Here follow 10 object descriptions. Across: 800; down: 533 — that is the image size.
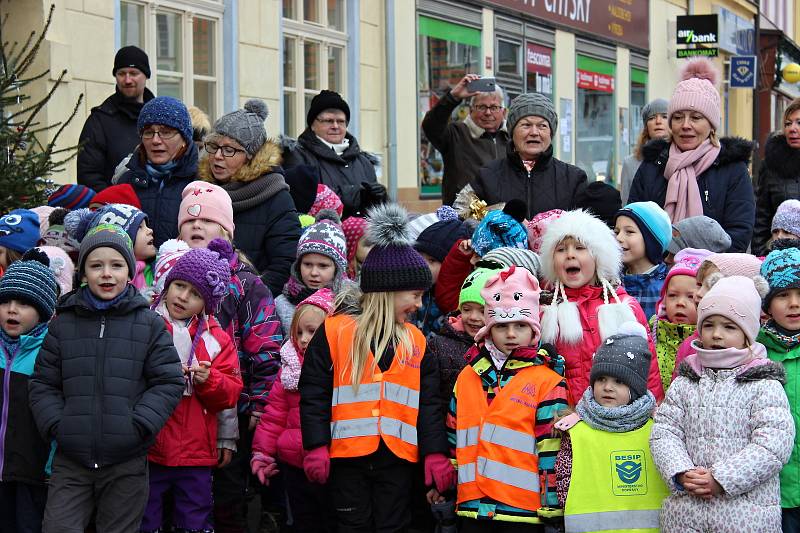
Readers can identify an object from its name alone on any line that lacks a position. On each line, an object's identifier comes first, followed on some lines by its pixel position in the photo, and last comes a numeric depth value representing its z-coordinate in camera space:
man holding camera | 8.11
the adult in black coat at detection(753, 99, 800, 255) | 7.66
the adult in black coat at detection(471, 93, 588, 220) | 6.37
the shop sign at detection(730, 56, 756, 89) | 24.92
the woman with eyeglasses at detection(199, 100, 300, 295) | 6.19
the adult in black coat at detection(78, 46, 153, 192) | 7.41
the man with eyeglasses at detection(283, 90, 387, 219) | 7.59
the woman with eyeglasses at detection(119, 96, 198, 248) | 6.08
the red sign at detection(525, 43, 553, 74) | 20.00
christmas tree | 6.54
